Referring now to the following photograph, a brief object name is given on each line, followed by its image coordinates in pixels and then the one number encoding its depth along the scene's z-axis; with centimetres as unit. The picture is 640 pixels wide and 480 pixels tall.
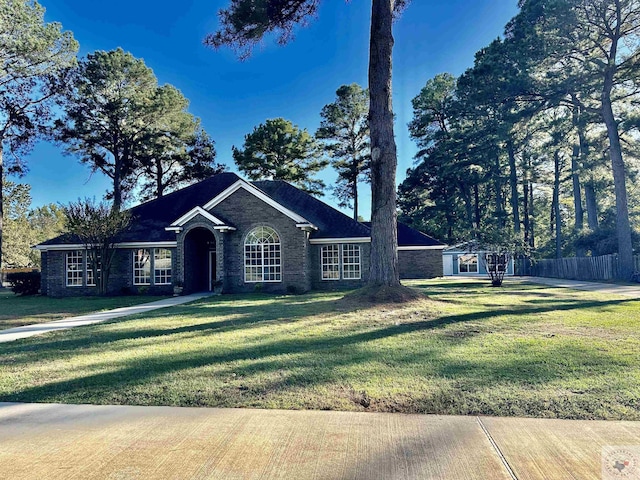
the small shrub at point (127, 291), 2036
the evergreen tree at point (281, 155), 3997
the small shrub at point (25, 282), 2128
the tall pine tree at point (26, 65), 2495
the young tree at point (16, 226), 4317
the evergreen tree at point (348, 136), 4069
